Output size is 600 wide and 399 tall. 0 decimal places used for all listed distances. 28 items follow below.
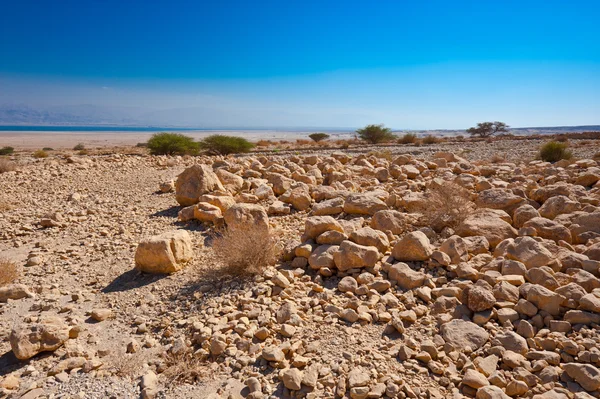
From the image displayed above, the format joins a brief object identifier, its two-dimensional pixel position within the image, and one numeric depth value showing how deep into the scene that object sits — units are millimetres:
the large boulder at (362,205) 6250
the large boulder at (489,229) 5062
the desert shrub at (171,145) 17208
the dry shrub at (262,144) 31617
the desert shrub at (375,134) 32938
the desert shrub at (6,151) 27509
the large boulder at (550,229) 4941
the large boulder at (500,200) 6383
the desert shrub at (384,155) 14009
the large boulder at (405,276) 3994
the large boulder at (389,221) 5453
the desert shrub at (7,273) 4344
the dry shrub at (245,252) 4258
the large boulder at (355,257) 4293
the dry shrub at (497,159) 13627
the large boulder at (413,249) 4430
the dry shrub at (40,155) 20261
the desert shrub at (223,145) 19755
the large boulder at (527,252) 4124
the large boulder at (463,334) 3141
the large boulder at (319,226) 4953
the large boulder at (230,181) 7883
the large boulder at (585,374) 2656
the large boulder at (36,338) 3094
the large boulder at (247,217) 5180
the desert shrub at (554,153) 14619
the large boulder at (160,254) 4500
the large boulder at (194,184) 6879
